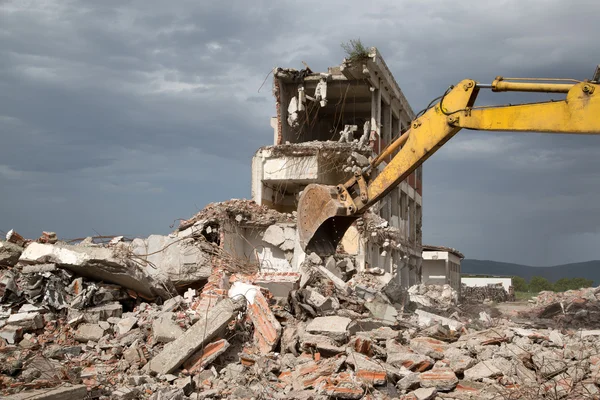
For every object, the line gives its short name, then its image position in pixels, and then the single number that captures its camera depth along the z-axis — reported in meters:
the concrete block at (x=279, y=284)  9.27
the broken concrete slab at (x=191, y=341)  6.84
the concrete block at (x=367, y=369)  5.94
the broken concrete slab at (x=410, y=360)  6.41
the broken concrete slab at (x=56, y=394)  5.21
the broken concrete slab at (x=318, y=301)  8.51
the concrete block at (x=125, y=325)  8.29
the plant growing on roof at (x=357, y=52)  18.28
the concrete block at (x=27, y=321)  8.05
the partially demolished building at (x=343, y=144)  17.58
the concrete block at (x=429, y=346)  6.76
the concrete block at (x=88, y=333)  8.08
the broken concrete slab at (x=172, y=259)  10.77
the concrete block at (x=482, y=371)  6.07
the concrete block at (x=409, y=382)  5.92
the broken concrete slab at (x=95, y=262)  9.02
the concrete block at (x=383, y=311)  8.70
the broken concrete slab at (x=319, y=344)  6.82
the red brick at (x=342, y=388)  5.69
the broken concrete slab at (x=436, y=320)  8.66
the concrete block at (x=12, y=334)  7.75
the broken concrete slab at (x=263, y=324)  7.54
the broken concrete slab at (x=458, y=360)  6.29
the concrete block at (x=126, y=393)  5.95
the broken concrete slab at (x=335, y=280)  10.00
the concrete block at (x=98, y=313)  8.55
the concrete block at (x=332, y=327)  7.15
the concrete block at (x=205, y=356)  6.95
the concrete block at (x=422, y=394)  5.66
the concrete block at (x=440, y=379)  5.91
